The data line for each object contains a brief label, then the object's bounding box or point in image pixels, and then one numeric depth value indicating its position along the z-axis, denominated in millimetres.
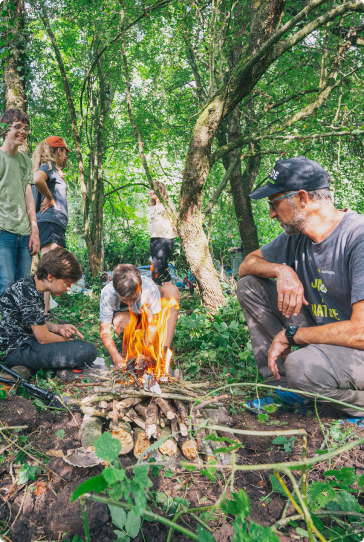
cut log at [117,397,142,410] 2545
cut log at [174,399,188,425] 2454
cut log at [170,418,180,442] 2430
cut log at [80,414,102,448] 2240
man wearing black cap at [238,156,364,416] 2297
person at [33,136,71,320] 4629
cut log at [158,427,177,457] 2234
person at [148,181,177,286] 6910
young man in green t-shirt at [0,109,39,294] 3855
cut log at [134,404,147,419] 2548
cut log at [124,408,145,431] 2473
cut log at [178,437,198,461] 2211
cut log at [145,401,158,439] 2311
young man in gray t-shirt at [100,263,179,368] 3221
